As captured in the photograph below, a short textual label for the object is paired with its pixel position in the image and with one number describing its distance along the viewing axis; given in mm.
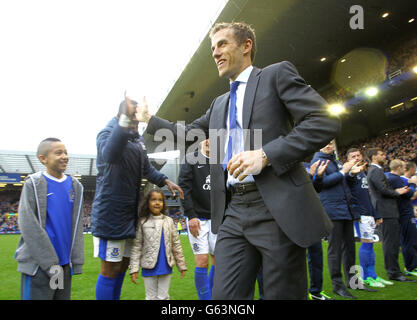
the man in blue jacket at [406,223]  5133
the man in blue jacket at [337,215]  3901
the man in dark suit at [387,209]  4711
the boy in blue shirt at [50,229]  2174
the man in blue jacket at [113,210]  2508
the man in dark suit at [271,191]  1378
